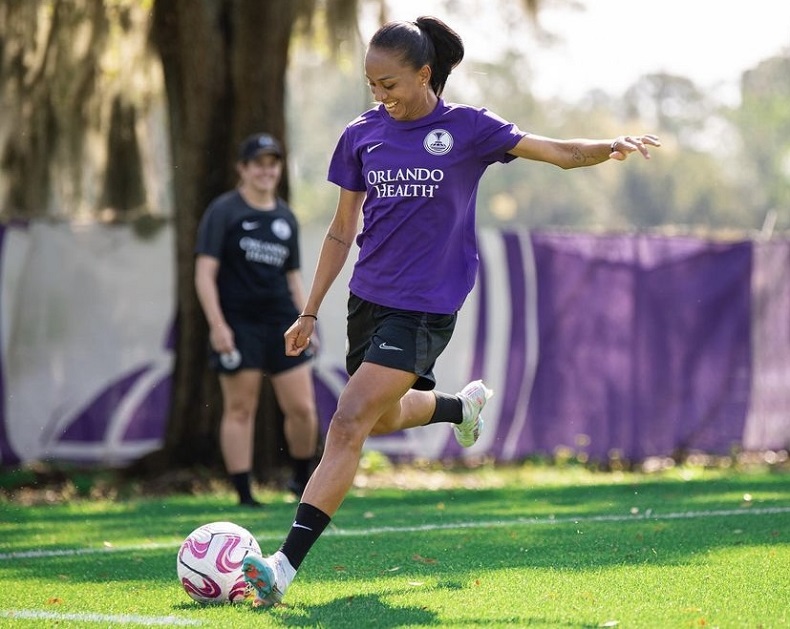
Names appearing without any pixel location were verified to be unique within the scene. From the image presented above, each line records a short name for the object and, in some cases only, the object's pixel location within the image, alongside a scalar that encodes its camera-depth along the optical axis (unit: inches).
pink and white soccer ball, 427.8
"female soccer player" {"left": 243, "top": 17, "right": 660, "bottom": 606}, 440.8
